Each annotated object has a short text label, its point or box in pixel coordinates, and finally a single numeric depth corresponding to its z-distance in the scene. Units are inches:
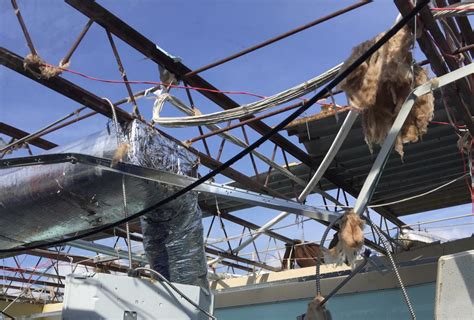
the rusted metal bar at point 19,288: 547.8
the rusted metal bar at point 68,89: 165.0
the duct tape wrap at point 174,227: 196.4
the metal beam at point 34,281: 531.5
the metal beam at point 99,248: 313.2
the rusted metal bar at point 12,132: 236.6
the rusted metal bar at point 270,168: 271.3
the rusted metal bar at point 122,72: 186.5
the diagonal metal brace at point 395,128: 140.5
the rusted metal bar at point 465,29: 186.3
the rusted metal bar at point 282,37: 174.8
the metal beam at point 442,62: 141.1
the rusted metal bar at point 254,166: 281.0
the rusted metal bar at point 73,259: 390.3
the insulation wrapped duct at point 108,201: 175.2
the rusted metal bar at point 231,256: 407.2
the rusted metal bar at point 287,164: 278.3
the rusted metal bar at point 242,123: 213.8
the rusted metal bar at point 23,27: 163.3
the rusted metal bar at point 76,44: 174.1
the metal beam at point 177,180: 162.1
